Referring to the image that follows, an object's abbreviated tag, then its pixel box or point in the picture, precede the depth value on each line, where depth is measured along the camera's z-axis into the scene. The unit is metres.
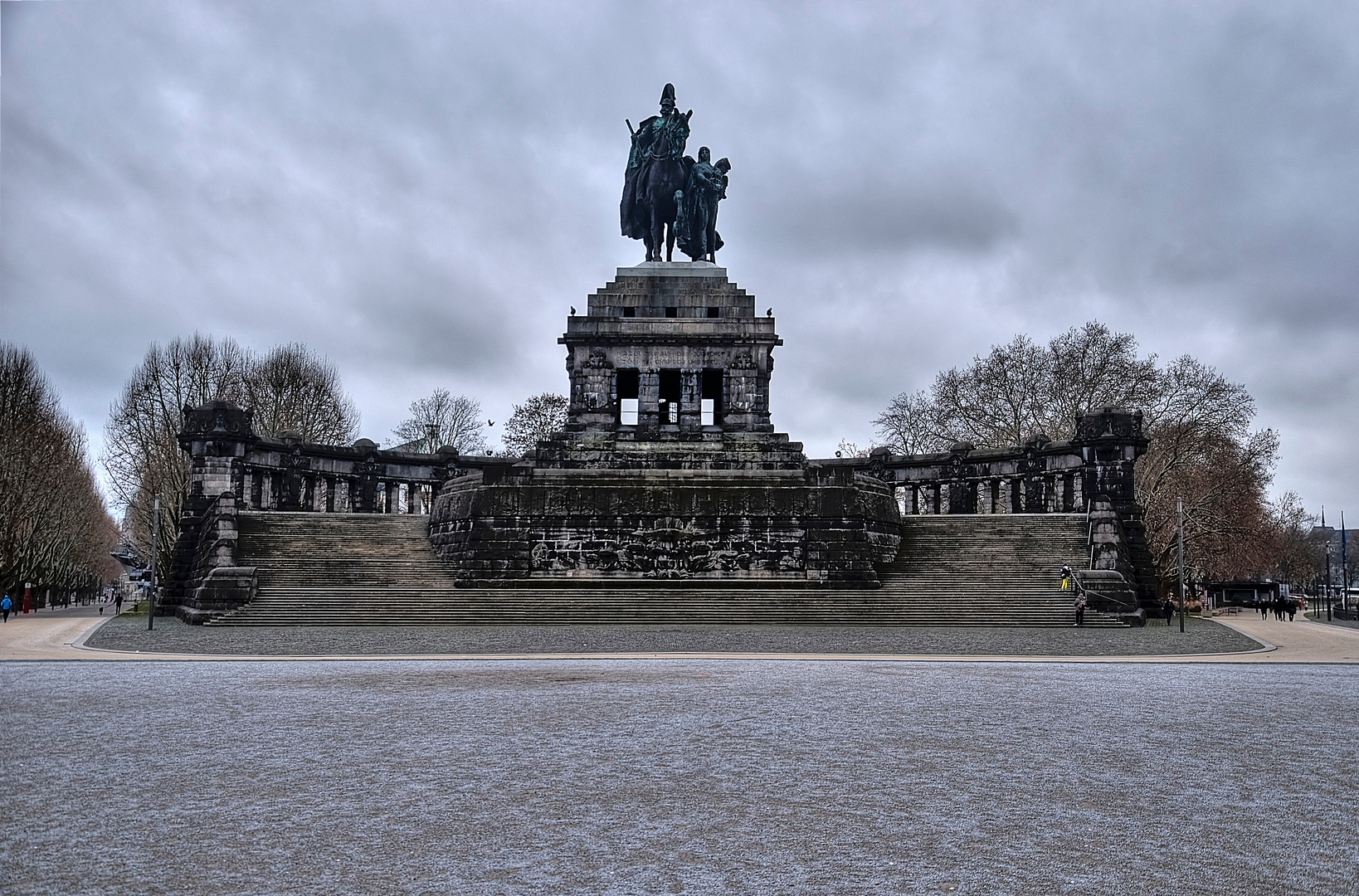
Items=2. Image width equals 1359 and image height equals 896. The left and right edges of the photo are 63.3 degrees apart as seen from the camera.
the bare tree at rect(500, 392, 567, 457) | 70.31
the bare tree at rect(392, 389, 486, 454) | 76.94
